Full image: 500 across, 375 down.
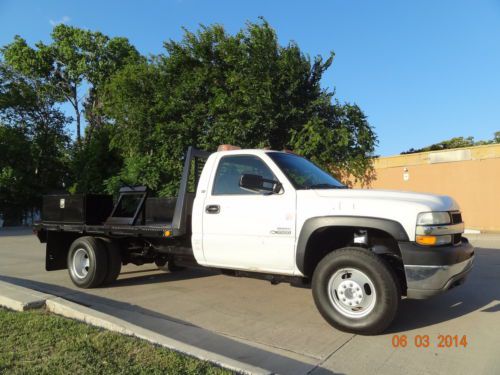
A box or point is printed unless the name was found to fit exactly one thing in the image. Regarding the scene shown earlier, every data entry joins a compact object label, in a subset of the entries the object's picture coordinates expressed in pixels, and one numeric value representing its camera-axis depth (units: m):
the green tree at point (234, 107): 18.78
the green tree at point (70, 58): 35.16
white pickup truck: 4.27
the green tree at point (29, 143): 31.44
